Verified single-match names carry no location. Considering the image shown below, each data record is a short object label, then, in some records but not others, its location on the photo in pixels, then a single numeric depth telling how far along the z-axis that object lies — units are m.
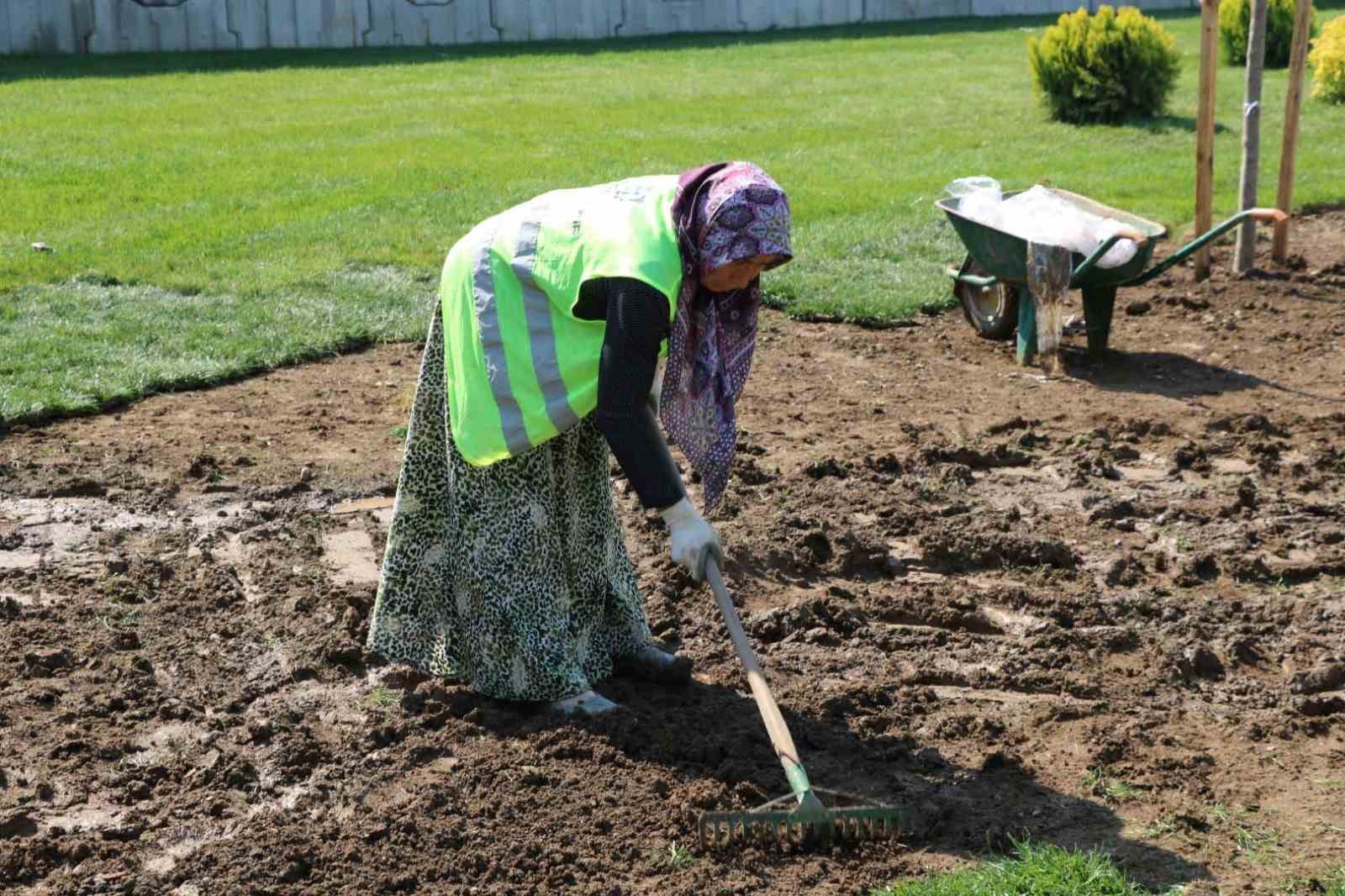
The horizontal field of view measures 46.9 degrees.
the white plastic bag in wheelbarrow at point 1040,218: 7.57
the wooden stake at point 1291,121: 9.34
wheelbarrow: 7.50
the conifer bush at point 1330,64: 15.78
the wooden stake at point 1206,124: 9.06
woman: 3.65
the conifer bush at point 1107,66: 14.91
